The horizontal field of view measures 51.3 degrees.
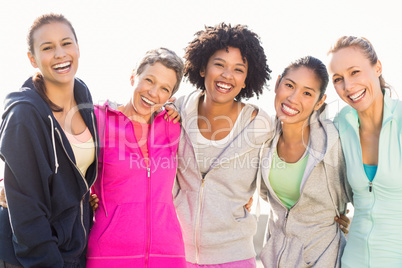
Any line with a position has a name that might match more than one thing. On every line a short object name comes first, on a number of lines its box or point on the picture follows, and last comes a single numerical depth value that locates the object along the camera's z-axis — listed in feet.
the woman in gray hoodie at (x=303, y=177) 10.88
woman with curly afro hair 10.95
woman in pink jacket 9.55
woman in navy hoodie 8.00
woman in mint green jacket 9.98
